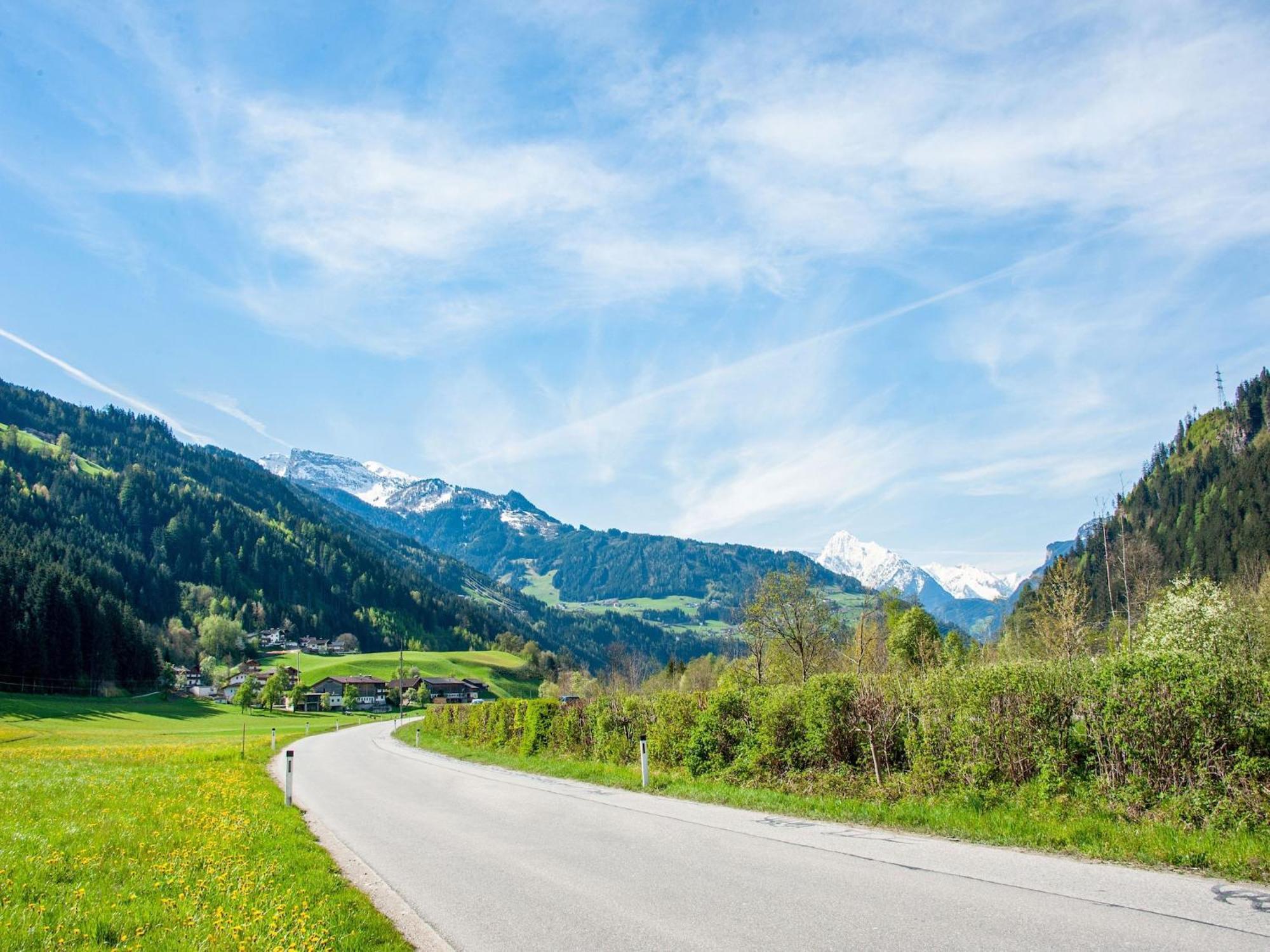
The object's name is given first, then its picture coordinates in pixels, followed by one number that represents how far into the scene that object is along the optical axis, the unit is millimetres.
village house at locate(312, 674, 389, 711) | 150625
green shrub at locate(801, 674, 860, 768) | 16234
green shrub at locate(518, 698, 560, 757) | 30781
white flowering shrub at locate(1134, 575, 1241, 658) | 36156
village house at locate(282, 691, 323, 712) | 145375
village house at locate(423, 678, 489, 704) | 164562
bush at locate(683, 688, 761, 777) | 19328
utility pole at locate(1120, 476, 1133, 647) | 58966
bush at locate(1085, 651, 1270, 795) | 10227
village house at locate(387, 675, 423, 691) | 154500
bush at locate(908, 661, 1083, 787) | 12477
